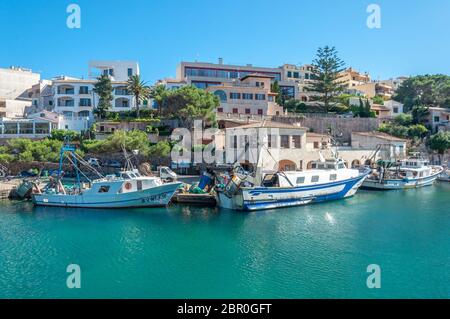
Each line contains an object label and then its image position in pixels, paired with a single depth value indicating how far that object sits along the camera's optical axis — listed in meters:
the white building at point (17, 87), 62.76
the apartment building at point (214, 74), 63.94
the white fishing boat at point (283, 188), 27.50
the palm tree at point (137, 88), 52.56
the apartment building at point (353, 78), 86.49
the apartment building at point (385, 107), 63.59
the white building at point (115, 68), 67.06
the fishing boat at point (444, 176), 47.14
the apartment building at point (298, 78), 70.27
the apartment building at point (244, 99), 54.41
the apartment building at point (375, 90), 80.00
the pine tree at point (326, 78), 60.34
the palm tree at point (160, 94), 46.40
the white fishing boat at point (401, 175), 39.88
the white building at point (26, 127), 49.38
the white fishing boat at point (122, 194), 28.80
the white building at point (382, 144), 48.47
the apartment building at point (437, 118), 59.31
